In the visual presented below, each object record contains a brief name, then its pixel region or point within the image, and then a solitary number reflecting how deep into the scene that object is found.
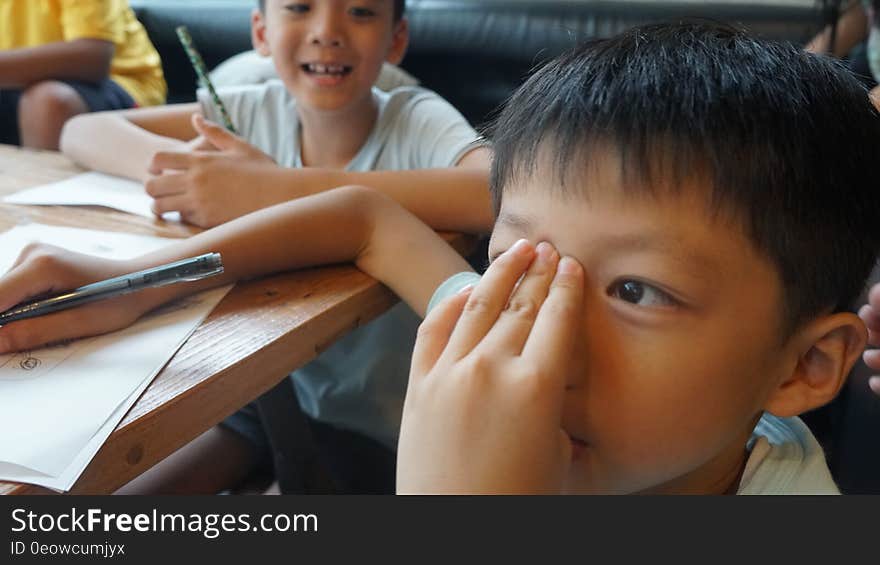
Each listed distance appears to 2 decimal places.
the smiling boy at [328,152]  0.96
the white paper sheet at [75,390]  0.50
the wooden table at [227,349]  0.53
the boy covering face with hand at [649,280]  0.52
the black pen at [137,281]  0.65
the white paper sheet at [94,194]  0.99
